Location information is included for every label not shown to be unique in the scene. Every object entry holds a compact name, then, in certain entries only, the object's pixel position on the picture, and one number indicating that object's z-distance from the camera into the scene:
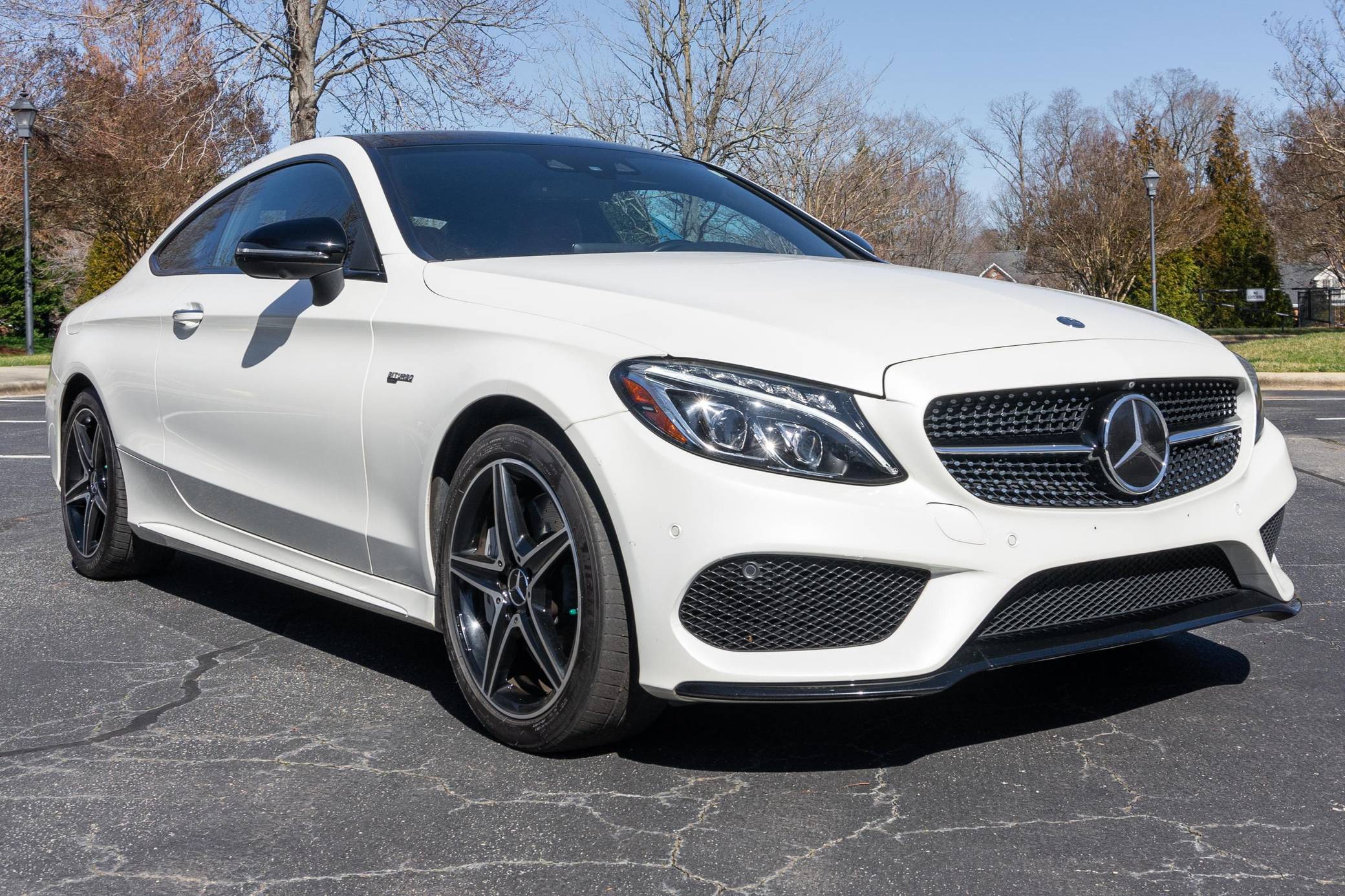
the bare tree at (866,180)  26.80
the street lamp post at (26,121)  23.14
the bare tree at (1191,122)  77.44
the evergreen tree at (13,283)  32.28
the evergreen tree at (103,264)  35.78
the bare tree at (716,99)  26.61
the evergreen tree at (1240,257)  57.66
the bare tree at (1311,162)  31.34
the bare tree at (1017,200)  53.39
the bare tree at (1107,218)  46.59
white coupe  2.95
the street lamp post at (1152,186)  30.64
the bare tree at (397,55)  22.59
